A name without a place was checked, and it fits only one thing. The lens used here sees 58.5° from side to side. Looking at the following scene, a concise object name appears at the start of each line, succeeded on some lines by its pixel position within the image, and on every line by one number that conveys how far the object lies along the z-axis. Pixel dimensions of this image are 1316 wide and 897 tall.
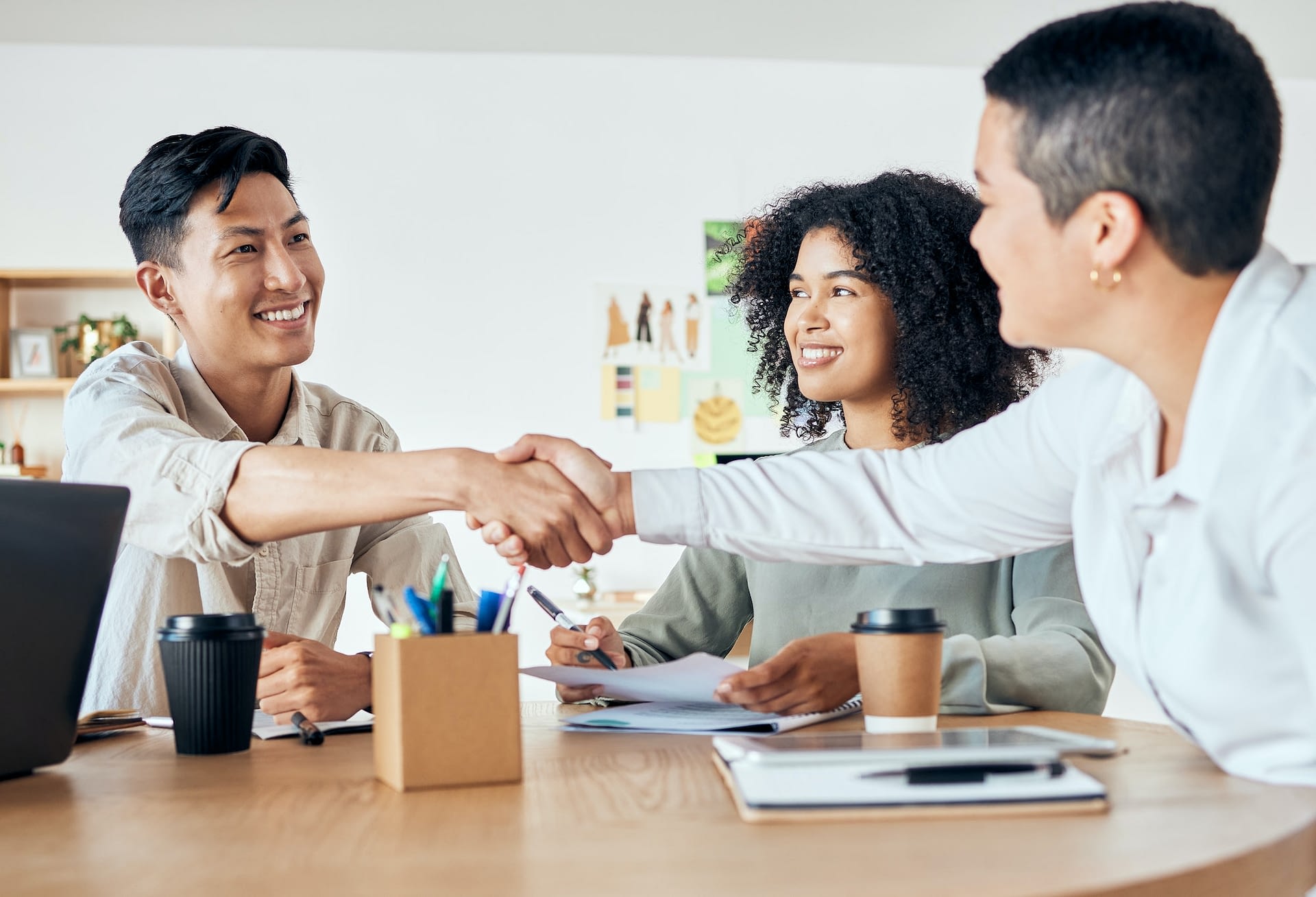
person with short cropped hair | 0.81
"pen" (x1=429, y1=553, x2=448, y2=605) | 0.86
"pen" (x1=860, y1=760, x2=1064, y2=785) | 0.74
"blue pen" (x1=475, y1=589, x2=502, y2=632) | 0.88
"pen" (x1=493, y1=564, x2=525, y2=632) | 0.87
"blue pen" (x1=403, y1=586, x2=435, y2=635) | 0.86
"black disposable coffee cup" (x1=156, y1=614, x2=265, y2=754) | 1.00
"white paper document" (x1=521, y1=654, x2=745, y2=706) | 1.18
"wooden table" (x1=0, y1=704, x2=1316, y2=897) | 0.59
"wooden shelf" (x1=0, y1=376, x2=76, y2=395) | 4.13
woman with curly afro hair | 1.52
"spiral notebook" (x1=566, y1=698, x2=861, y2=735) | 1.09
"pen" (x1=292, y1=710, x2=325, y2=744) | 1.06
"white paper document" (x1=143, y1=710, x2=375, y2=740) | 1.12
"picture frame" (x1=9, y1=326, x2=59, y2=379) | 4.25
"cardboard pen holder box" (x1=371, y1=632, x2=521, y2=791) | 0.82
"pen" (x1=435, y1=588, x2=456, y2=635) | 0.85
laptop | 0.86
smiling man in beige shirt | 1.21
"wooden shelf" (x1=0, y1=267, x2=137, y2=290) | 4.18
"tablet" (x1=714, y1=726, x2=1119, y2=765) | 0.76
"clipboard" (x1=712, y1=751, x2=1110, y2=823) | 0.70
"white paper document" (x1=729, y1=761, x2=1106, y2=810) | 0.71
